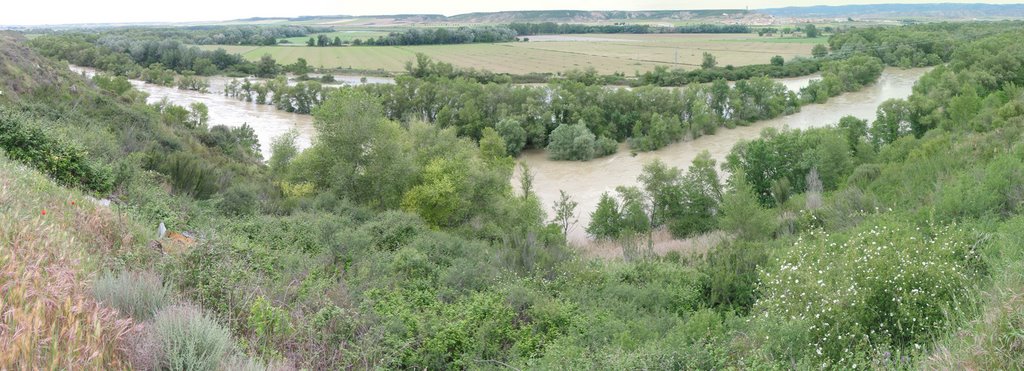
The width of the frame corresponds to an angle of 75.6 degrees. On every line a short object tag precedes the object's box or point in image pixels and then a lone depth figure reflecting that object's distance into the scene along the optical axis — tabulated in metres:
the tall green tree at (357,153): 22.05
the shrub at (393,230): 13.84
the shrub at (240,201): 15.20
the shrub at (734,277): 12.16
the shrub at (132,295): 5.80
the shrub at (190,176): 16.20
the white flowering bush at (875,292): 7.88
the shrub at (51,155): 11.91
